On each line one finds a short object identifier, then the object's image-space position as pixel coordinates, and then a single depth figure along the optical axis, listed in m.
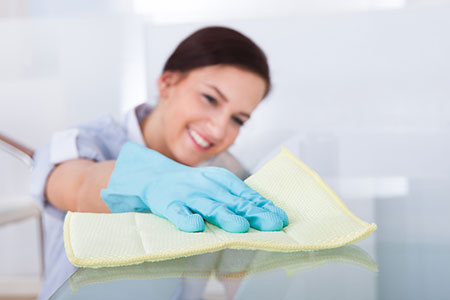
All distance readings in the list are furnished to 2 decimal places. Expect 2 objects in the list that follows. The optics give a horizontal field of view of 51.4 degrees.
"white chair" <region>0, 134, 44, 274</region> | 1.24
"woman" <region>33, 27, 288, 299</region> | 0.56
